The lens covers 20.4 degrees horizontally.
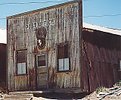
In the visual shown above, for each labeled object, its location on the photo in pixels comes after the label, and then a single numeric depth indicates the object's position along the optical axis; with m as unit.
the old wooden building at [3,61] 26.41
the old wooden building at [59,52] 20.48
